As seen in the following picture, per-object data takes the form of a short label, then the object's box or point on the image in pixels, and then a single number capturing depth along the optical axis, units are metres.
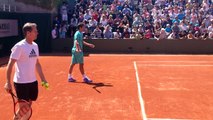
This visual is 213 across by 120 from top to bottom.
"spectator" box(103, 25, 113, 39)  22.15
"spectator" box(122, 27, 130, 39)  22.27
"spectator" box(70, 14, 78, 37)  22.92
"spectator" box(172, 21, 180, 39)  21.84
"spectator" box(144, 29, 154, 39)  21.95
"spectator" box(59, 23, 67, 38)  22.53
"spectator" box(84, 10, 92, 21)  23.57
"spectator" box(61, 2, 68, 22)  23.87
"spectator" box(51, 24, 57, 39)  22.11
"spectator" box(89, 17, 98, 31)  22.64
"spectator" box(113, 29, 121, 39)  22.22
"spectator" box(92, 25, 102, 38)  22.14
